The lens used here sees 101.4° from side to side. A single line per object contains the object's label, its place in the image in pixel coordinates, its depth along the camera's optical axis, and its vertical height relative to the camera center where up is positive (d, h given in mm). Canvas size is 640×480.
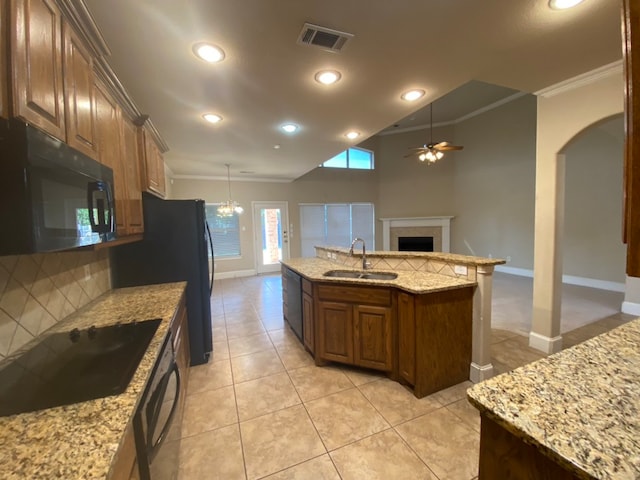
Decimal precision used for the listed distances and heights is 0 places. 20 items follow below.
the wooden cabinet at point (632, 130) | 536 +204
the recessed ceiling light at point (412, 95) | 2328 +1233
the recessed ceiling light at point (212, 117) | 2719 +1213
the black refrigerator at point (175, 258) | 2459 -249
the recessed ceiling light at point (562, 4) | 1399 +1215
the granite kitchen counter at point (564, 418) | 588 -499
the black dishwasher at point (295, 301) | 2901 -822
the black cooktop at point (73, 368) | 903 -561
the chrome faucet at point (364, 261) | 2760 -330
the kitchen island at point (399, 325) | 2023 -799
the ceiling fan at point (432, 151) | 4381 +1391
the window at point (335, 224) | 7555 +195
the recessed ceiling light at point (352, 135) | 3378 +1271
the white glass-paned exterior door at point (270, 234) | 6938 -84
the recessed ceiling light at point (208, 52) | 1659 +1178
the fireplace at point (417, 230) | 7461 -9
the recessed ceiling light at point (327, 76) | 1979 +1199
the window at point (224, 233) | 6453 -37
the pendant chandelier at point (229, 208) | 5971 +549
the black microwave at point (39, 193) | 723 +123
